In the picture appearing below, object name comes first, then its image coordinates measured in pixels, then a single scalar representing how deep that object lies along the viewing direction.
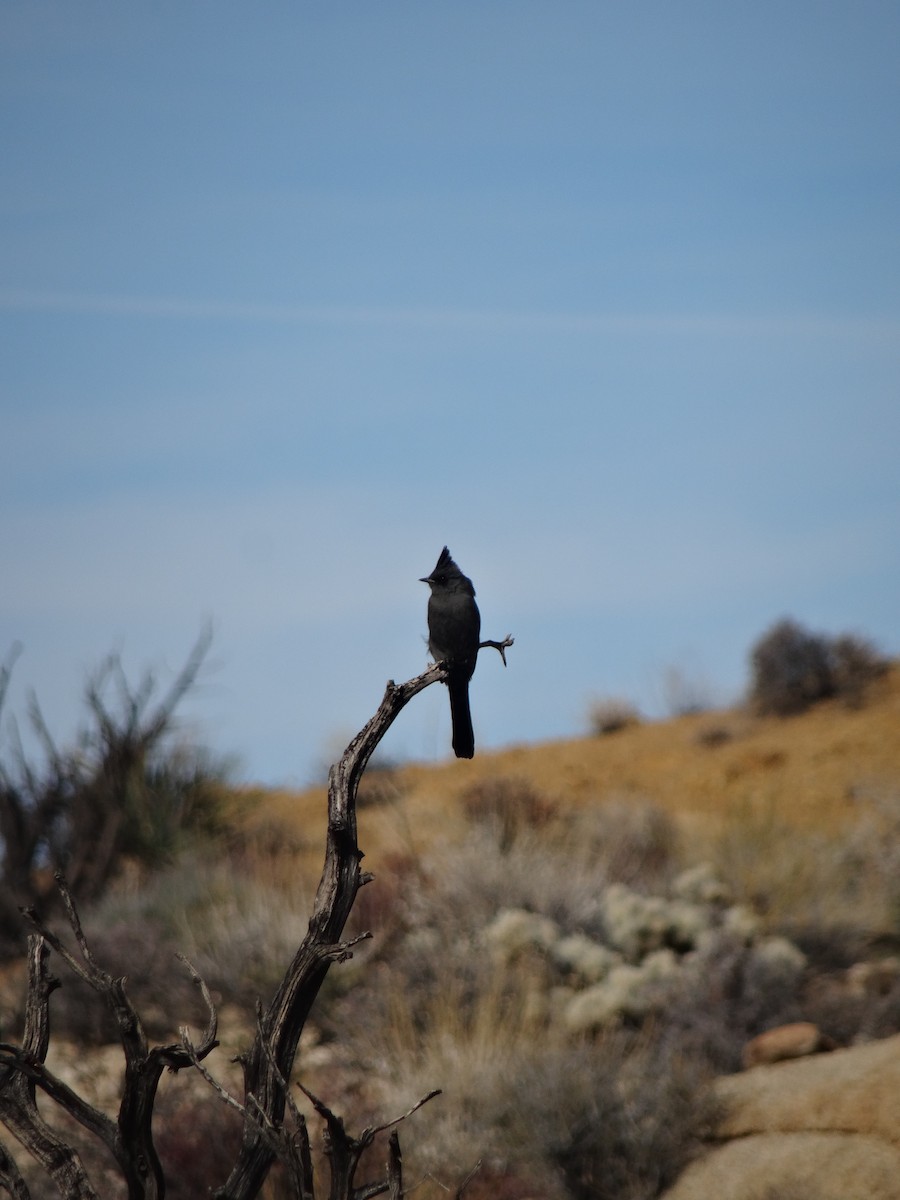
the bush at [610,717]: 51.56
